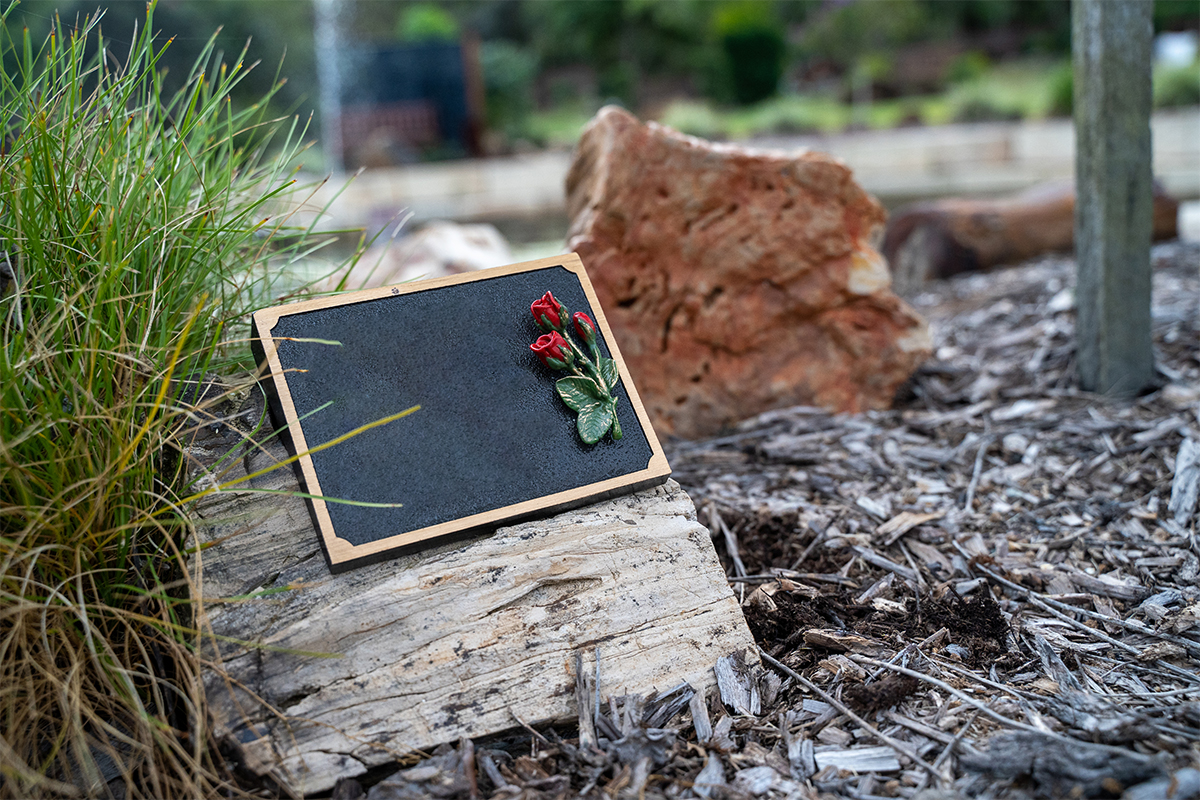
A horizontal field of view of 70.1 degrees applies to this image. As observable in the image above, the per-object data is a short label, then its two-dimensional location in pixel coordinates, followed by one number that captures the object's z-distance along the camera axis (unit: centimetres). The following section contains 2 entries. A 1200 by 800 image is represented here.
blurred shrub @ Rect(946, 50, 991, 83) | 1770
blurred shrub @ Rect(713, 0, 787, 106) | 1825
